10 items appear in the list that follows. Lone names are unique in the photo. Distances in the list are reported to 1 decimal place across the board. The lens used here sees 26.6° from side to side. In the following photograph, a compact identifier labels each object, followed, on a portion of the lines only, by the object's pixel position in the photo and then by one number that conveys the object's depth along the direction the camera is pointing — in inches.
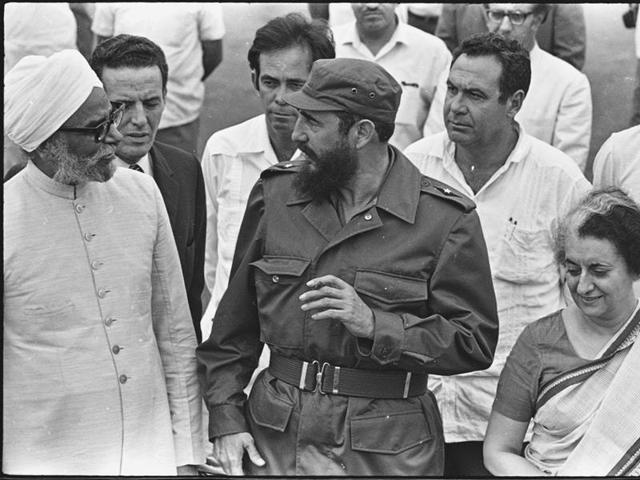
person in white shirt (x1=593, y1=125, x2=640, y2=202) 206.4
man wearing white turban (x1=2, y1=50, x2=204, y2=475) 164.9
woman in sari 170.2
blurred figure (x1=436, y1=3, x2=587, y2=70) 290.4
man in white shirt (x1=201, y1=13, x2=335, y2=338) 217.6
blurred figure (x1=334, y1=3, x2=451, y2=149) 269.9
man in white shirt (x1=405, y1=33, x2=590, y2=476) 207.0
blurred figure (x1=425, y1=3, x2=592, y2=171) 249.8
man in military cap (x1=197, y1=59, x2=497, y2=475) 168.7
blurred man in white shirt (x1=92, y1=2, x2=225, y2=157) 297.6
